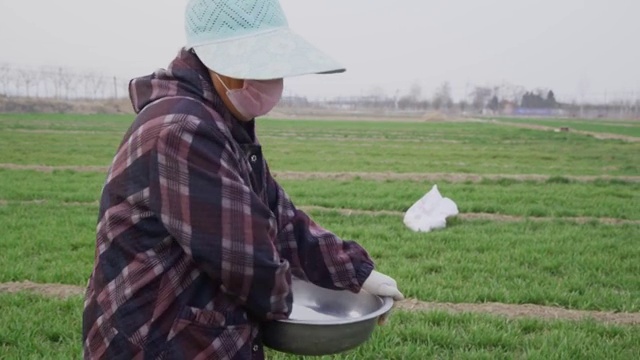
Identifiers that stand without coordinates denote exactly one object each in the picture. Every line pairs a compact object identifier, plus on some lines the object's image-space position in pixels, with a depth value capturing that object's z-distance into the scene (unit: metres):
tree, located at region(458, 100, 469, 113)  124.50
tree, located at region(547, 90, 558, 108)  114.31
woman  1.52
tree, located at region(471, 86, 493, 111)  128.25
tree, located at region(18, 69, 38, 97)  85.93
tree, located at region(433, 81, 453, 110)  125.12
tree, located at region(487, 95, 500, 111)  122.12
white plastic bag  7.66
